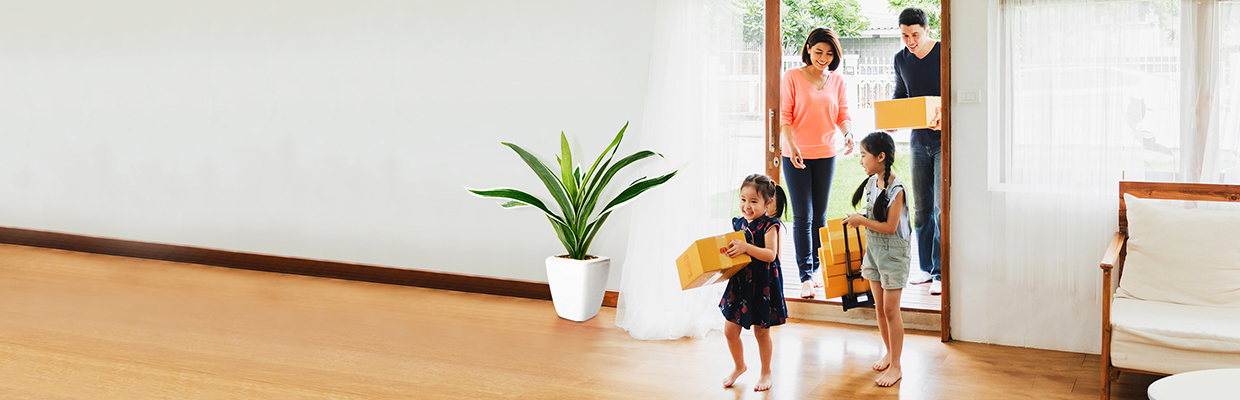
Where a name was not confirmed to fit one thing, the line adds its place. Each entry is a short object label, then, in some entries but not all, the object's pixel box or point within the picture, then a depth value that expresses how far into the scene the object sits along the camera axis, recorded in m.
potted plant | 4.20
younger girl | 3.01
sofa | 2.63
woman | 4.32
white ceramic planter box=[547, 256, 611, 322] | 4.19
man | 4.26
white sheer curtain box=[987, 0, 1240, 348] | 3.19
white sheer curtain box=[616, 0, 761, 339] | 3.92
